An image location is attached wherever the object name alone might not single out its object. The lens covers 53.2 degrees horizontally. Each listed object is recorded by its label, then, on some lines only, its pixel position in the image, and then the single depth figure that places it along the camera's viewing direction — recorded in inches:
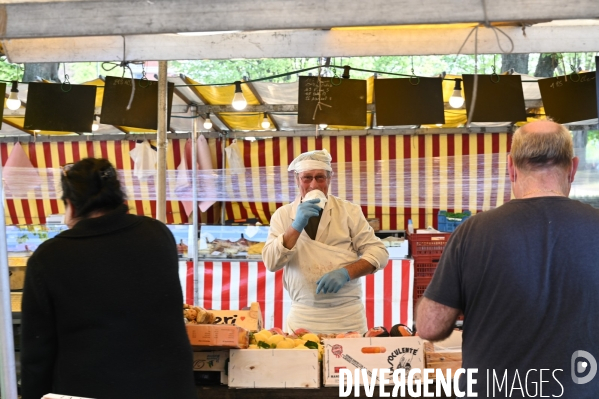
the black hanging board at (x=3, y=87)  190.5
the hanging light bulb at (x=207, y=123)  307.7
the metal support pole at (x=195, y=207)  291.7
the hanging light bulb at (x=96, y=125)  329.7
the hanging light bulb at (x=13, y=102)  229.8
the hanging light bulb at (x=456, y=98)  234.5
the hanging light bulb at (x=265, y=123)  316.8
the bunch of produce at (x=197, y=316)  128.6
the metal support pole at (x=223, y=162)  358.9
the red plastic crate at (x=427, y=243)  299.3
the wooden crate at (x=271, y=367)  120.7
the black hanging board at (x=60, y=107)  192.4
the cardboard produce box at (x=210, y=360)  122.7
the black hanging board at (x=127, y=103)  191.3
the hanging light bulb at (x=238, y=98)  234.1
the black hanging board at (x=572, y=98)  185.2
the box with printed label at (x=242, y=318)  139.9
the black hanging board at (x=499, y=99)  185.2
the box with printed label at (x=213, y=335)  118.6
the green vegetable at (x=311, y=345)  128.1
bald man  74.4
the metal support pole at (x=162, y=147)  186.7
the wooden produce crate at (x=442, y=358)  122.0
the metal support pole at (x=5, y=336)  87.4
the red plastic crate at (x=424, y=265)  298.3
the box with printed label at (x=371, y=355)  120.5
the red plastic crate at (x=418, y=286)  295.7
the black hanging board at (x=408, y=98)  192.9
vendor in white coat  156.0
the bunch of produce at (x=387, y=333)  132.1
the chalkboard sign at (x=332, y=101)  191.6
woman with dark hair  84.4
